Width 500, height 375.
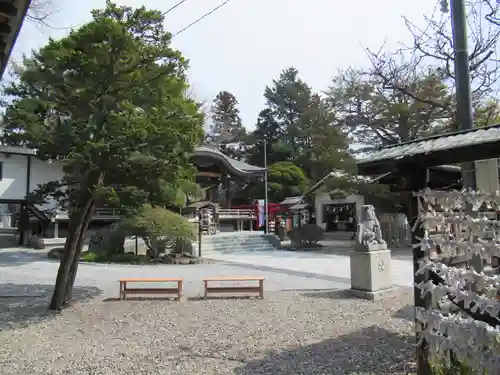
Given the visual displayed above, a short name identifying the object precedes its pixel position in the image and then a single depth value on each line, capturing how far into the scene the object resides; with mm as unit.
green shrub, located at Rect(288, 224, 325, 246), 19734
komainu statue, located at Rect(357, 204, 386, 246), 8078
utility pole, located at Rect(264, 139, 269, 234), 23388
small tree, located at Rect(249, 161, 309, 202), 34000
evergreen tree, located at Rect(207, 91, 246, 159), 44438
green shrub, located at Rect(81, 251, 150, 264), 13969
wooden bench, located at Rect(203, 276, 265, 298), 7668
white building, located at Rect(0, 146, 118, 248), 19578
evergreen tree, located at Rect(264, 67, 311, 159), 45531
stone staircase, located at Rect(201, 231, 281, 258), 18625
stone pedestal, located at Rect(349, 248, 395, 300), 7621
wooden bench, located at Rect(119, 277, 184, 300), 7383
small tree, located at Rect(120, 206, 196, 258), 13750
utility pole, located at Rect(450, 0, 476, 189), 4676
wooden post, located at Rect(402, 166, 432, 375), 3506
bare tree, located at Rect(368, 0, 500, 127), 7281
